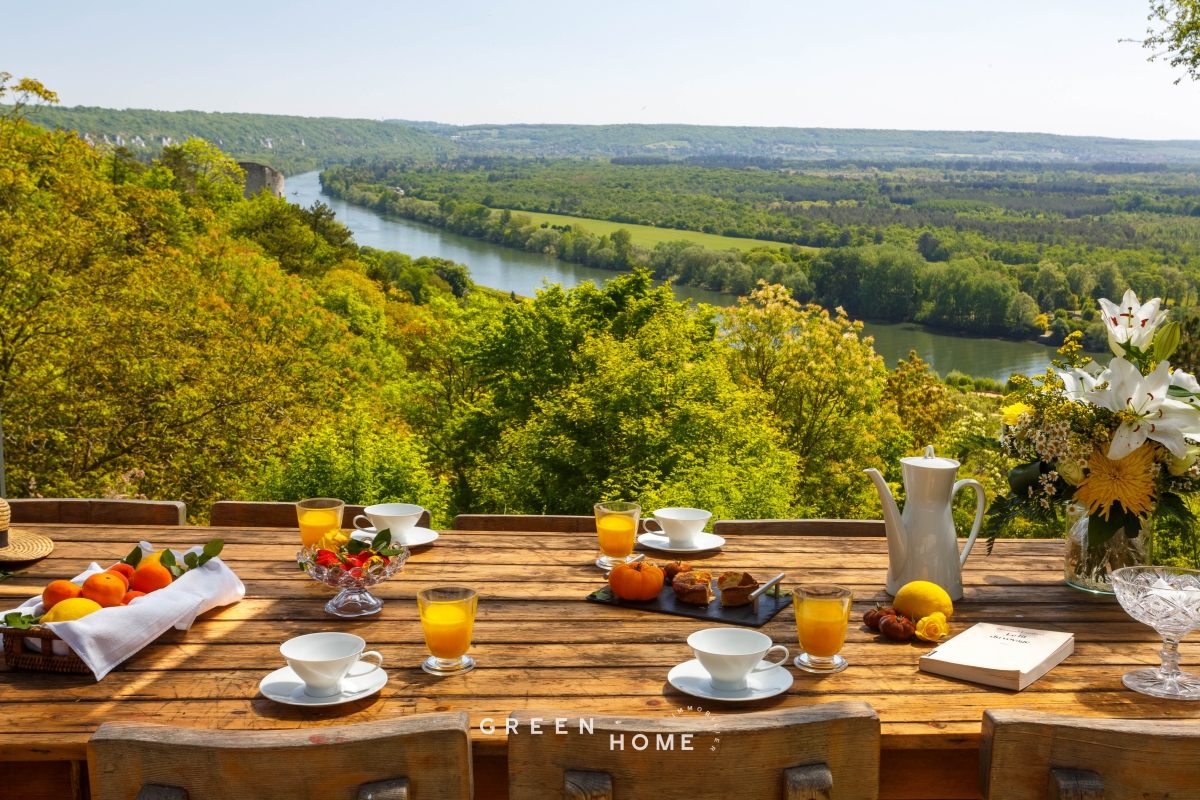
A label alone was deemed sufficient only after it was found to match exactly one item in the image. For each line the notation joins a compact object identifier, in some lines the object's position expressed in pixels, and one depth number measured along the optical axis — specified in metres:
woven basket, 1.76
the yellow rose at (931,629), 2.00
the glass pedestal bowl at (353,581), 2.08
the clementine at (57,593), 1.90
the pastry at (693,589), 2.21
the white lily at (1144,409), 2.19
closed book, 1.78
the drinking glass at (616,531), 2.52
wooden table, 1.60
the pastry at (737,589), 2.21
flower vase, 2.35
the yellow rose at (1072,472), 2.29
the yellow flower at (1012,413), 2.46
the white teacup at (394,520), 2.75
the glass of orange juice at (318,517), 2.47
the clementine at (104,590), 1.93
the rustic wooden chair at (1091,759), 1.21
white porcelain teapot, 2.23
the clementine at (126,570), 2.07
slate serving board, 2.12
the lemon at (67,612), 1.81
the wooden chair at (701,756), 1.16
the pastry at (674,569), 2.36
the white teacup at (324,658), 1.63
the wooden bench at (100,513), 3.03
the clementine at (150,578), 2.06
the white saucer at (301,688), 1.63
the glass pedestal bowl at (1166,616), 1.77
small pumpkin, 2.22
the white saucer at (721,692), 1.68
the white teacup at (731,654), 1.70
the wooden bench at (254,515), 3.15
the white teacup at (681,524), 2.75
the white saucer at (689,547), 2.72
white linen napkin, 1.75
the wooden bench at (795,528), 3.12
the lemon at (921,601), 2.09
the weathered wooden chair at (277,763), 1.15
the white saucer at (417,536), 2.68
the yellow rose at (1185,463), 2.24
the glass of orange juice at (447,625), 1.79
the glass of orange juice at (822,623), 1.82
